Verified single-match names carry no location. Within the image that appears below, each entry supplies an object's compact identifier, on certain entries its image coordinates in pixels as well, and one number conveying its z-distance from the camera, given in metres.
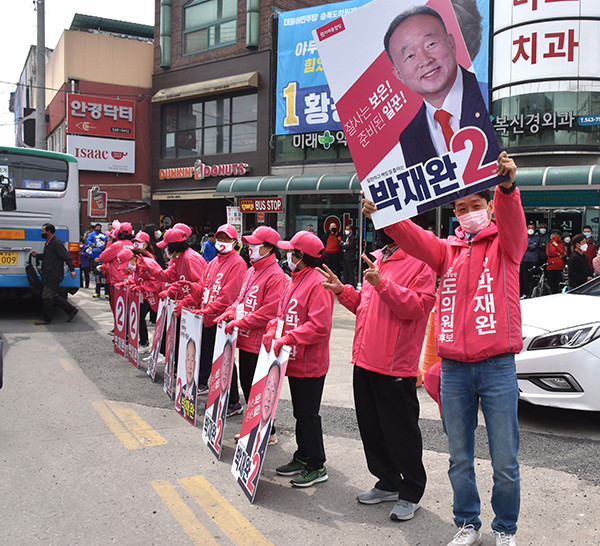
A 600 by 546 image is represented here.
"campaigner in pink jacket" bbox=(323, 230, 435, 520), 3.86
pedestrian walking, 11.63
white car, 5.30
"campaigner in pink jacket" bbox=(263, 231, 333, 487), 4.42
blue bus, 12.13
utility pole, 19.83
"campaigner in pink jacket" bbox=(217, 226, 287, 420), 5.12
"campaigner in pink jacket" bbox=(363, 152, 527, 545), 3.19
